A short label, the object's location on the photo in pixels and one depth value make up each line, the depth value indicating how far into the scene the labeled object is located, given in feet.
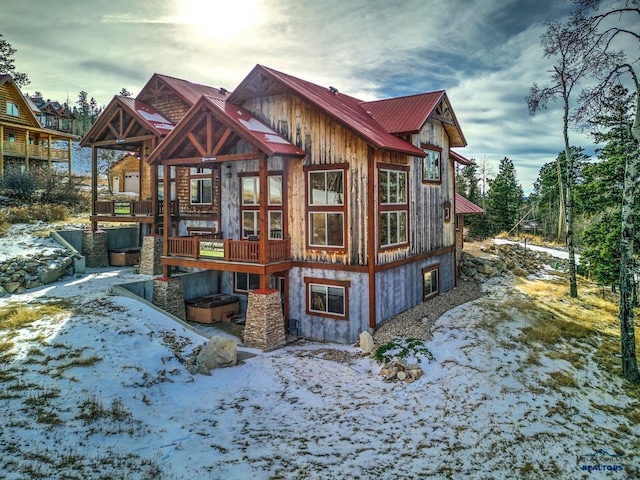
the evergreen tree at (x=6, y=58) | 163.63
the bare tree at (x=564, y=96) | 65.74
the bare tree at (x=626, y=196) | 41.55
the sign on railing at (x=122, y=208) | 76.23
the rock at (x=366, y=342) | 47.95
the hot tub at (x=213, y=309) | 60.23
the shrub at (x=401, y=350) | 43.88
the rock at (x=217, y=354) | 41.55
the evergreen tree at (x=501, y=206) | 172.65
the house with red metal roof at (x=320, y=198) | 51.80
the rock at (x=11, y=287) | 55.31
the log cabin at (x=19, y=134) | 115.34
